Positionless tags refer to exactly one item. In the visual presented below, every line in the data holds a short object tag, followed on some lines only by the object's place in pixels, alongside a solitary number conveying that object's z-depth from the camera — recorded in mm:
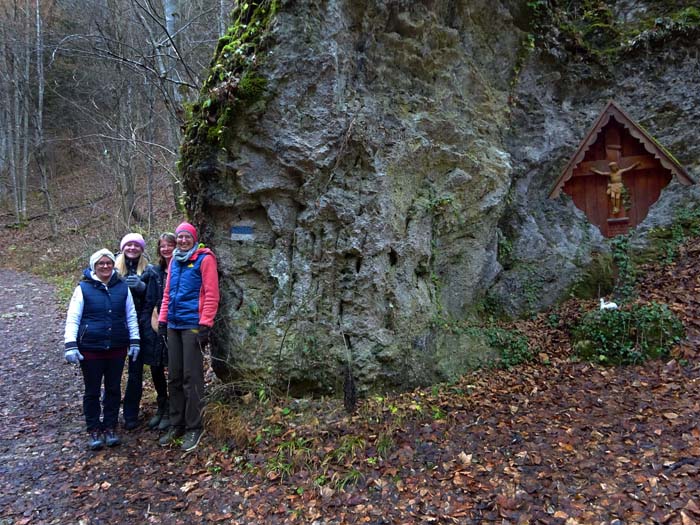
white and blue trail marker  5363
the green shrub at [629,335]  5605
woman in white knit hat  4527
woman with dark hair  5008
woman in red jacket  4648
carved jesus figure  5059
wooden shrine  4961
